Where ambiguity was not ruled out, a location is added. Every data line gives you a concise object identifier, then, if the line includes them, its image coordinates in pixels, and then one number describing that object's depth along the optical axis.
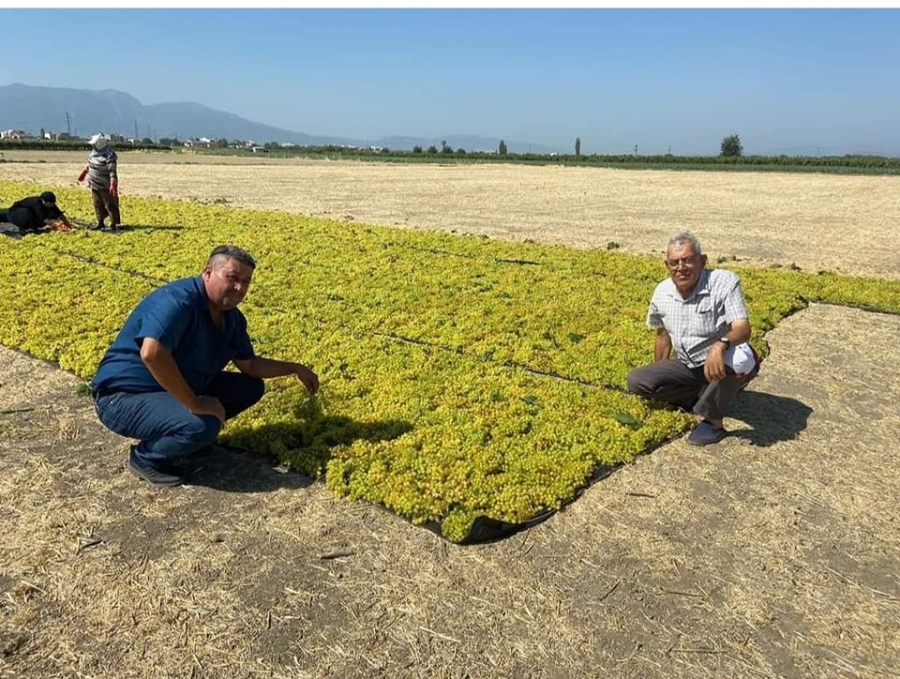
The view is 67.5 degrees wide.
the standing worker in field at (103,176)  15.60
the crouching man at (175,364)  4.74
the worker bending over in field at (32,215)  16.05
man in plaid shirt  5.96
